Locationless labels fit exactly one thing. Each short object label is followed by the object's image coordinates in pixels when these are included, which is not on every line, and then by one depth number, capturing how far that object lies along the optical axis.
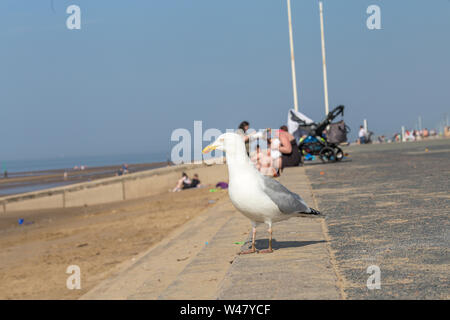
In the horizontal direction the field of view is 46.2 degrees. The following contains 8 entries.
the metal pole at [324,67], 46.94
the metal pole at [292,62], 39.91
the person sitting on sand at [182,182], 24.31
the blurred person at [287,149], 14.77
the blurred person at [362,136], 47.50
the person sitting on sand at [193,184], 24.62
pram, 19.62
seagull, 4.78
